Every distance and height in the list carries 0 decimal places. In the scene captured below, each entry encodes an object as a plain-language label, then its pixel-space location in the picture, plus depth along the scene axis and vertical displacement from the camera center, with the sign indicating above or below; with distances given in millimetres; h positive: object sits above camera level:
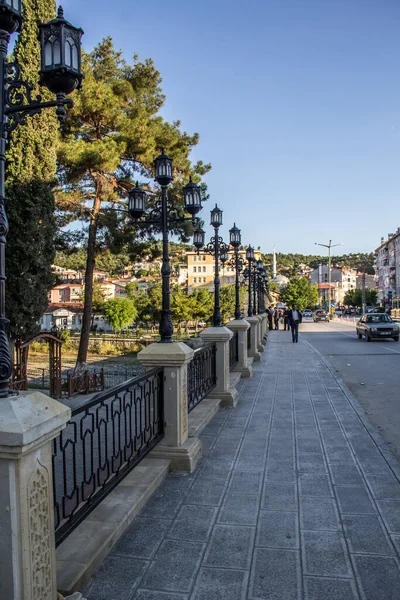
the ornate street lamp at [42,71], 2573 +1493
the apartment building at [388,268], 86038 +6865
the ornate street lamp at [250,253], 18309 +2006
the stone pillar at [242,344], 11242 -1001
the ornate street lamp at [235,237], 13891 +2032
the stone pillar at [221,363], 8133 -1043
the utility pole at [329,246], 64250 +7833
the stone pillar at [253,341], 15344 -1280
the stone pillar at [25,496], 2096 -890
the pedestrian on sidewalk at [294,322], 22969 -957
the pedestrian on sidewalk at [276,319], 37925 -1289
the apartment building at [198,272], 96150 +6727
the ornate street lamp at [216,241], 9779 +1636
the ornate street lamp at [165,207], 5652 +1546
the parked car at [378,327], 23328 -1286
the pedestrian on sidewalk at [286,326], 32750 -1770
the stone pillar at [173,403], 4980 -1090
